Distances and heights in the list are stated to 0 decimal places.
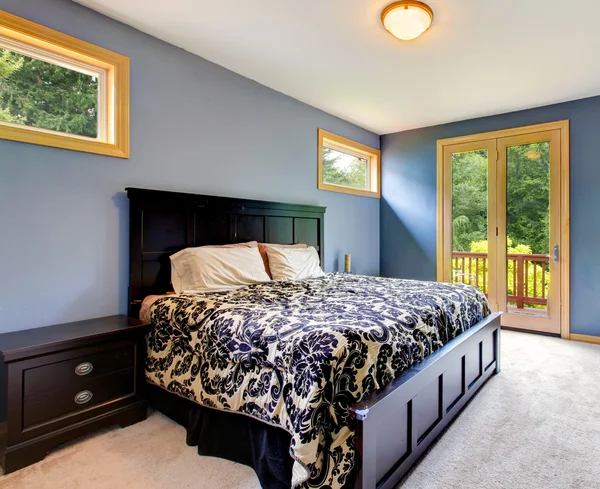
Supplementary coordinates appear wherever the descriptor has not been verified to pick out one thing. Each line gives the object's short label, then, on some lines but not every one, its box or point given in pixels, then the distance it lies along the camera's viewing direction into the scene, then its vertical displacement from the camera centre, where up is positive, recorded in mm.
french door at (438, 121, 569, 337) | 4016 +279
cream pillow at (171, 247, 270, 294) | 2541 -189
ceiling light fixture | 2256 +1447
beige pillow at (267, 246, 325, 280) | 3145 -182
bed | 1375 -589
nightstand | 1721 -735
